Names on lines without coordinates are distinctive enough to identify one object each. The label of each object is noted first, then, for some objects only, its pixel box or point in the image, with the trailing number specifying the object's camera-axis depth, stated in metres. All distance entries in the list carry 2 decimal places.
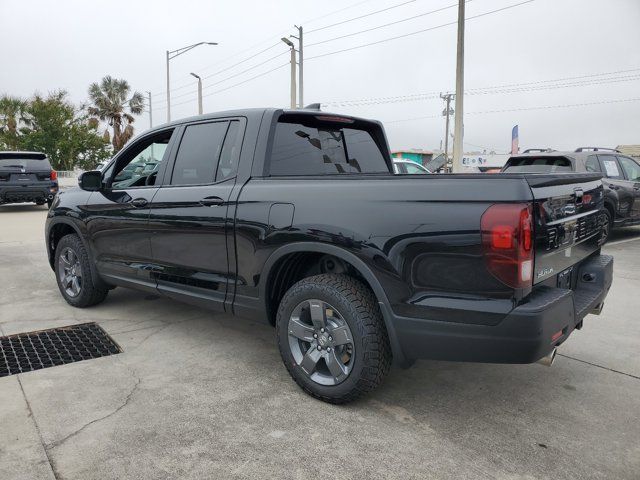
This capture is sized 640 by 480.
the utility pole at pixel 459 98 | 15.70
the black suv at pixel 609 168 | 8.85
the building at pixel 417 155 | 58.22
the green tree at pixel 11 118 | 38.28
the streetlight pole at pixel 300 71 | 22.55
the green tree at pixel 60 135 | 36.81
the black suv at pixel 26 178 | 14.21
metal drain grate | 3.57
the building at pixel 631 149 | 47.69
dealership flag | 26.44
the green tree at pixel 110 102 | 48.00
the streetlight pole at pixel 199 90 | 29.33
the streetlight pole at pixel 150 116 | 41.41
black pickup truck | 2.37
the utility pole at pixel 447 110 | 53.28
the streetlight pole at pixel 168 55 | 24.57
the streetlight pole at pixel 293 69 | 23.00
